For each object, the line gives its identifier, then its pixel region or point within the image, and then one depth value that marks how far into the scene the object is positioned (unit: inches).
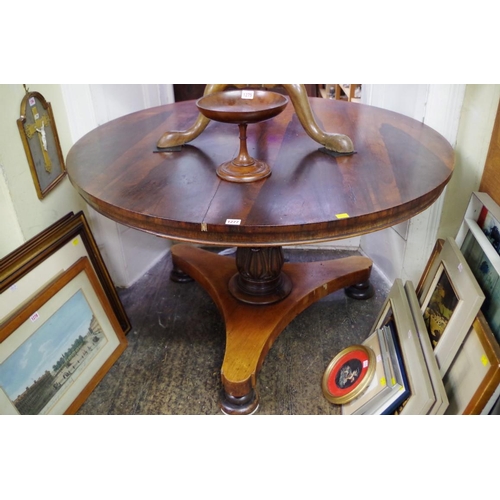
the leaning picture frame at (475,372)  36.5
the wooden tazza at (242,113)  38.1
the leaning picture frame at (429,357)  40.0
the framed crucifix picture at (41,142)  50.4
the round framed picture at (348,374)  50.8
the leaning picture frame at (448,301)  42.0
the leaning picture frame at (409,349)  41.8
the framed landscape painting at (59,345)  45.1
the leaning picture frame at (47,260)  44.5
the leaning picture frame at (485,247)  40.3
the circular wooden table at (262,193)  34.3
